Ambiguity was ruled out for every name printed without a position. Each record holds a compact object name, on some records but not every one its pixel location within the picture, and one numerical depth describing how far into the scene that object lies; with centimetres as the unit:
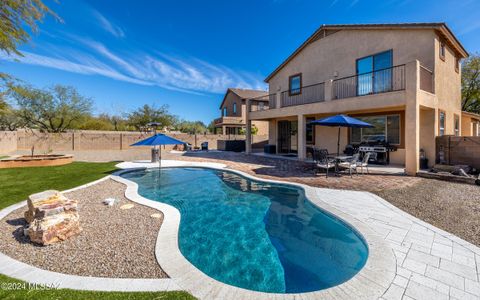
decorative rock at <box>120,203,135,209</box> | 555
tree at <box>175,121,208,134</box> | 5610
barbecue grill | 1141
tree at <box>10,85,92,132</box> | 2809
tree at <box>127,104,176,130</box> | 4134
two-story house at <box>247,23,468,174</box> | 953
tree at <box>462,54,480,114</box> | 2312
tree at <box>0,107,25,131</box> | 2923
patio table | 930
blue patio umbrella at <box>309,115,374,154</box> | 898
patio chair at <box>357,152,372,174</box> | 924
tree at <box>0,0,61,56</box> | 439
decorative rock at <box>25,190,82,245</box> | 362
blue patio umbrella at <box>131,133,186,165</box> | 917
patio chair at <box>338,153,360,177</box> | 915
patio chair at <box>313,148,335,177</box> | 920
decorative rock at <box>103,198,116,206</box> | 577
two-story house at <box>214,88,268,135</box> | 3173
